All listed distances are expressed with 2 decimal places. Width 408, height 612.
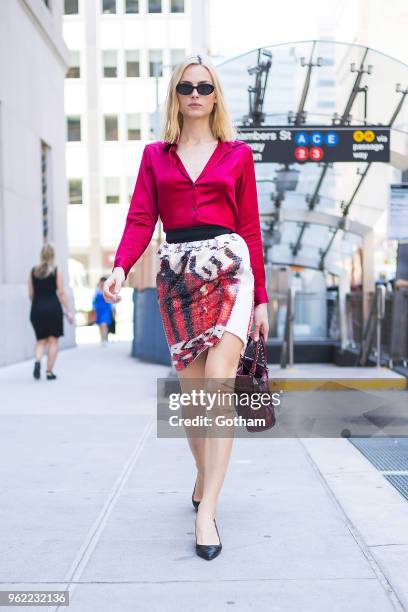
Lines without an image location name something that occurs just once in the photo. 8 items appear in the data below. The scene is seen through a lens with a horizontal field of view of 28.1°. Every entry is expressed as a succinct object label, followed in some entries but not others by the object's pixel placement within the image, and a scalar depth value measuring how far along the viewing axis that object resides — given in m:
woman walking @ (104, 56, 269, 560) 3.29
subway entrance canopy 11.55
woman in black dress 9.77
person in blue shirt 16.73
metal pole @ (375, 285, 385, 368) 10.41
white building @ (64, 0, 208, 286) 43.75
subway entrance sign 11.46
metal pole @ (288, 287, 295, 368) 11.28
